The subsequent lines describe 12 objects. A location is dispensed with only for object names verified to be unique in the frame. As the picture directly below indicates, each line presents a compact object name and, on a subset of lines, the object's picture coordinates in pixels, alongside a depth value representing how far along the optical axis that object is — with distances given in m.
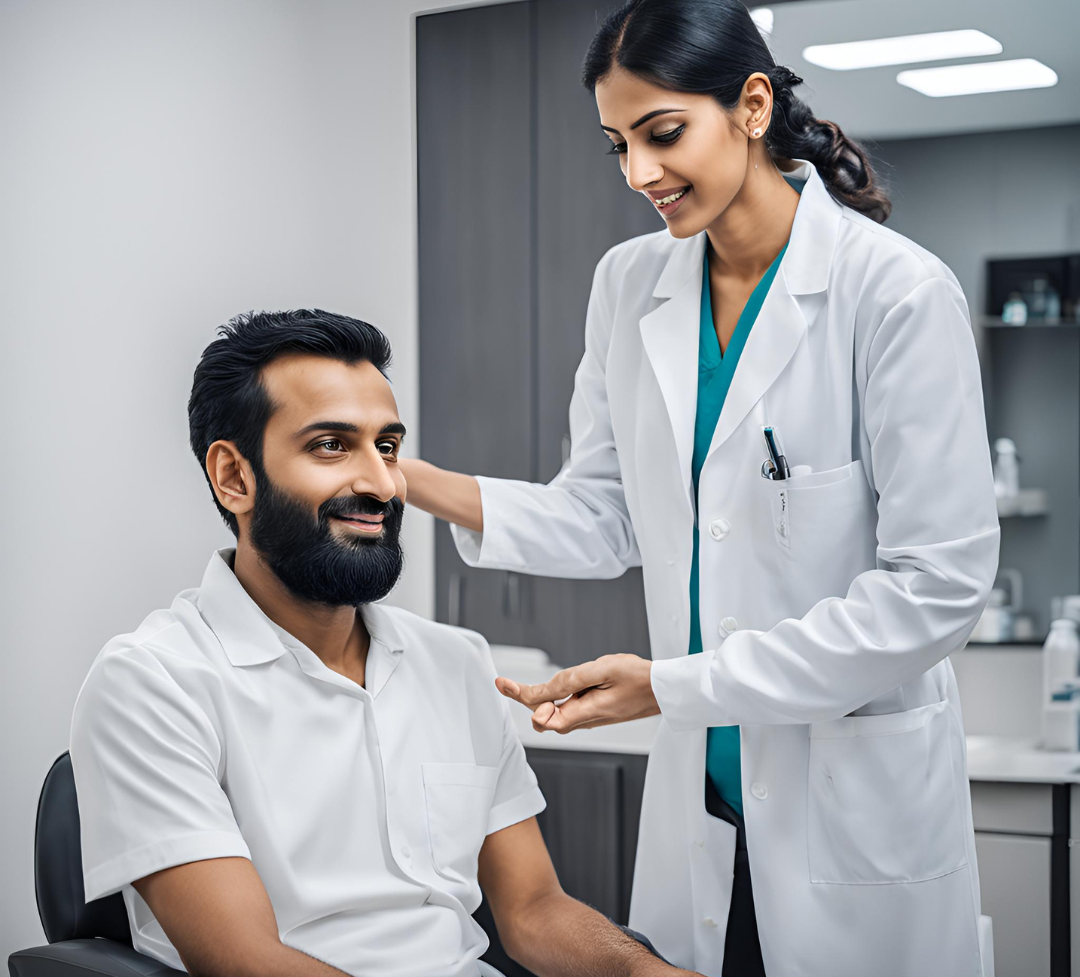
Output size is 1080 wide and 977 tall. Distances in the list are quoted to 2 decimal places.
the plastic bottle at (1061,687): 2.29
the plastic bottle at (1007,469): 2.39
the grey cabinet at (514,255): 2.53
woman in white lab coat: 1.26
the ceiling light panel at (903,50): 2.27
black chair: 1.23
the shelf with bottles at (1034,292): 2.35
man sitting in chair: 1.18
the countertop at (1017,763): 2.09
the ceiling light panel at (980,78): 2.26
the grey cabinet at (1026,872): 2.08
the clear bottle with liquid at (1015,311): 2.38
